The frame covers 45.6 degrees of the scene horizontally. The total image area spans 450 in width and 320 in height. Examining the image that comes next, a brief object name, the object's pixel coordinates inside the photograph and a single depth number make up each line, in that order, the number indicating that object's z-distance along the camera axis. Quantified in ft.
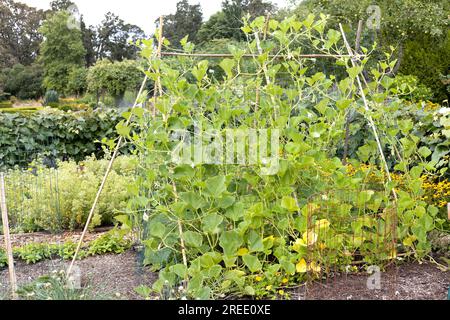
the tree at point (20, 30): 126.62
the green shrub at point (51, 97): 82.02
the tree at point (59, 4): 124.04
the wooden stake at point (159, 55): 12.04
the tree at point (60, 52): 103.81
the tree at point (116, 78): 76.02
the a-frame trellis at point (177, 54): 11.85
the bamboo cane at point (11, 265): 10.16
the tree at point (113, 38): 109.09
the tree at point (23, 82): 104.17
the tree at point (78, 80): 97.19
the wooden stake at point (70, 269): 10.78
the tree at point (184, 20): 89.92
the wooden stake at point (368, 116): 12.48
